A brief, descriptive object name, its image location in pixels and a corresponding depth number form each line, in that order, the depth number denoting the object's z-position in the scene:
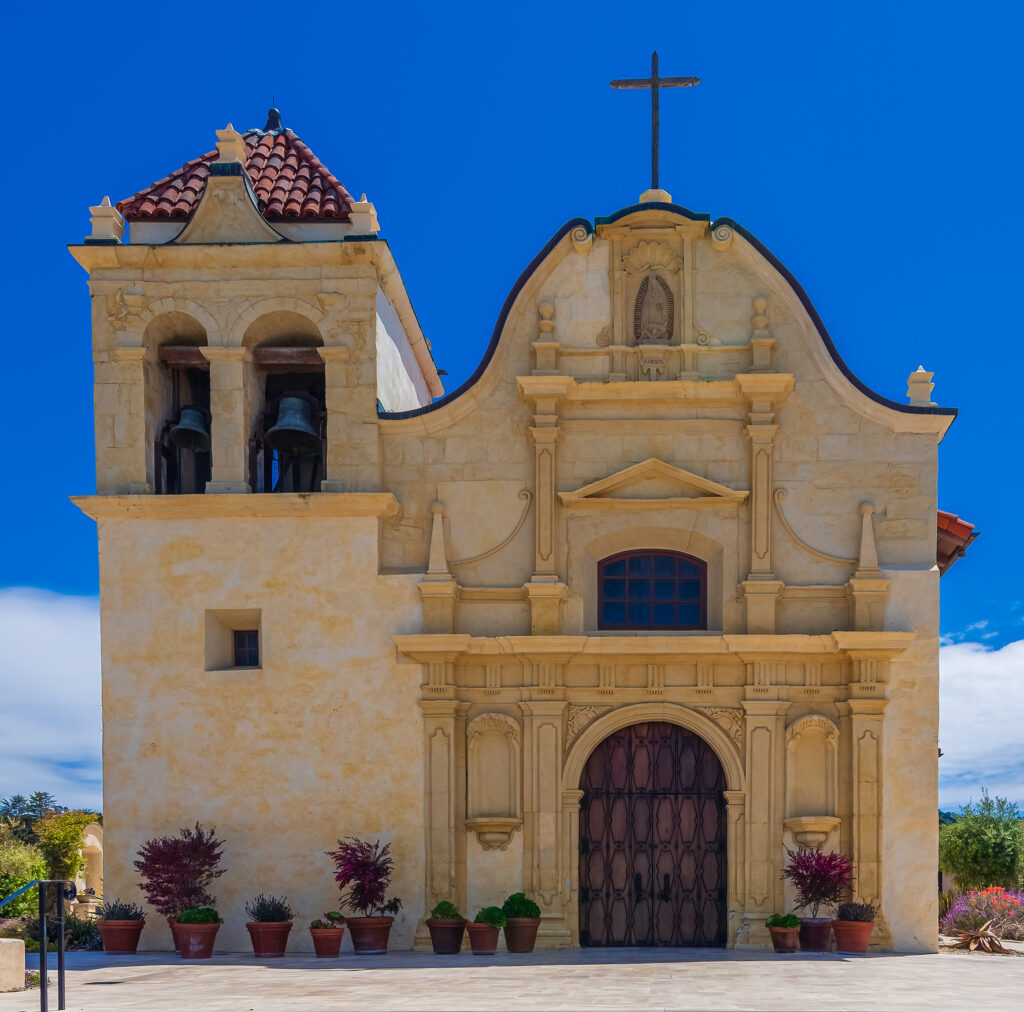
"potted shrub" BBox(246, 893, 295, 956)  18.91
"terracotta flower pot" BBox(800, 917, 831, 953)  18.83
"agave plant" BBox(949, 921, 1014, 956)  20.38
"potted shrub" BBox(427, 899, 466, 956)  19.12
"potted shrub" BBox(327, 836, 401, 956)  19.17
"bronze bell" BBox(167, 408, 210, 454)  21.66
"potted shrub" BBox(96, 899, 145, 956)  19.28
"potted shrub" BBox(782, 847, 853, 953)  18.89
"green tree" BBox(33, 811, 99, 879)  34.78
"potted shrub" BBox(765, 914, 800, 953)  18.67
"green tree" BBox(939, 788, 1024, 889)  29.97
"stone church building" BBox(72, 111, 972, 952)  20.05
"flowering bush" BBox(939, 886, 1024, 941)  21.69
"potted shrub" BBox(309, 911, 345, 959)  18.78
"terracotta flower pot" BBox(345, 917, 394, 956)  19.14
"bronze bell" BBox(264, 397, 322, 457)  21.39
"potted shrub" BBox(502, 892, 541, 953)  18.97
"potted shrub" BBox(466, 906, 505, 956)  18.79
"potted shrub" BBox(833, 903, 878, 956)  18.61
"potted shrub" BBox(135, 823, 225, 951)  19.42
